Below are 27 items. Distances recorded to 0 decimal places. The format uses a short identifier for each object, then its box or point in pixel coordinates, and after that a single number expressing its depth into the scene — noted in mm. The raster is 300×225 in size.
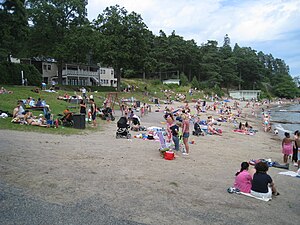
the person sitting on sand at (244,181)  6574
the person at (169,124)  10711
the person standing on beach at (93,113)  15653
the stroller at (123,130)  13070
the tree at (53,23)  40656
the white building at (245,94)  81906
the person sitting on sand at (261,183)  6309
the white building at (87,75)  51594
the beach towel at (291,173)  8883
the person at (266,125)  24305
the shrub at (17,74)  30125
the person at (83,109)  15838
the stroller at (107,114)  19750
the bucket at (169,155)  9469
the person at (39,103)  18922
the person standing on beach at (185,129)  10430
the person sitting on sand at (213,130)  19000
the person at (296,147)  10758
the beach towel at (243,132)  20956
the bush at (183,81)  65625
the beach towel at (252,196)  6245
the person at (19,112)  14166
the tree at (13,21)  27453
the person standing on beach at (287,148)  10992
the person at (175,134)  10498
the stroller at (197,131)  17328
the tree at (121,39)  42562
